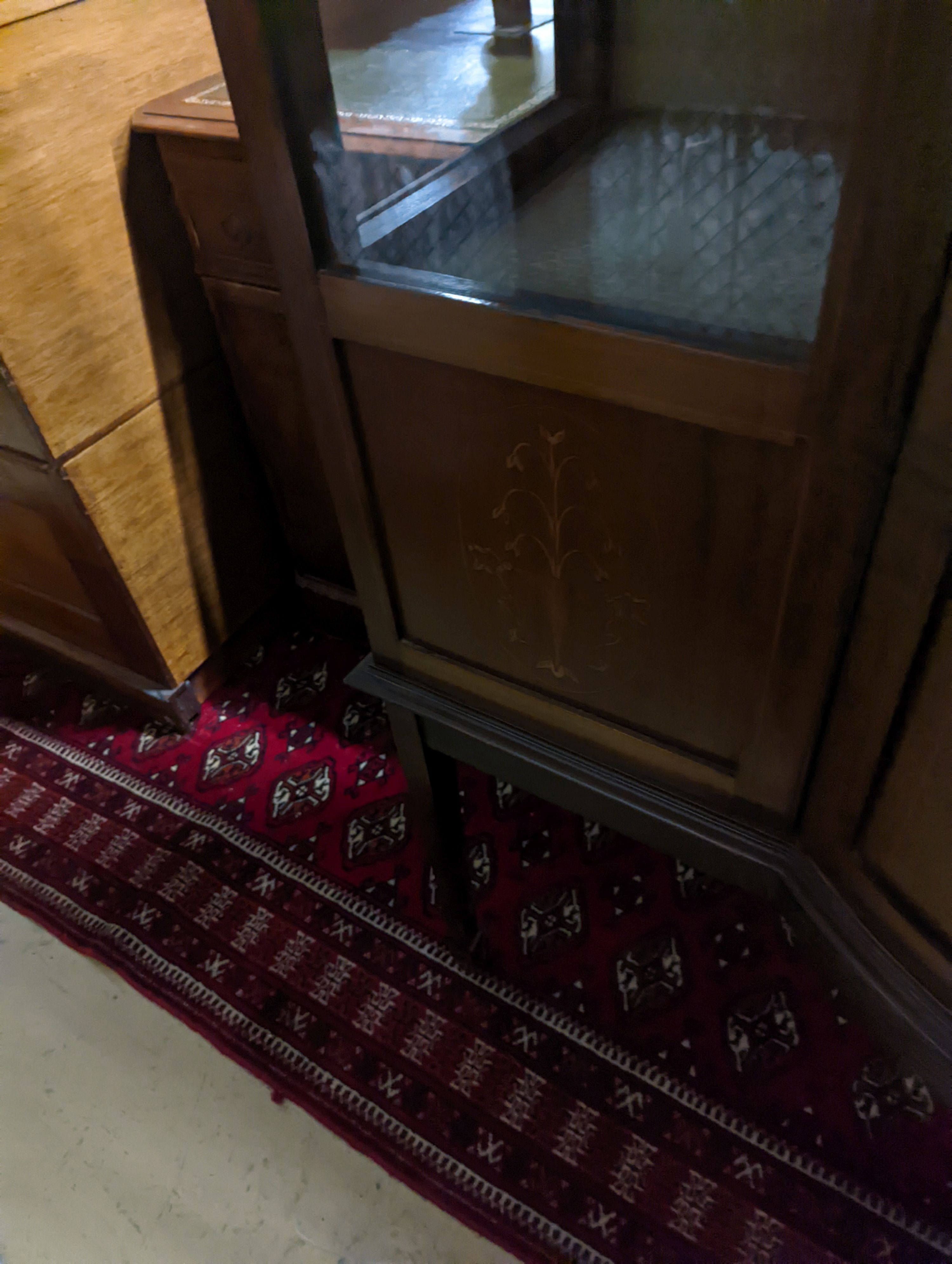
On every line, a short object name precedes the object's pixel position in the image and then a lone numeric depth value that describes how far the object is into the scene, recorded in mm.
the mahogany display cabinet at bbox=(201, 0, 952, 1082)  411
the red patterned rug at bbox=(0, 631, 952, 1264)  998
